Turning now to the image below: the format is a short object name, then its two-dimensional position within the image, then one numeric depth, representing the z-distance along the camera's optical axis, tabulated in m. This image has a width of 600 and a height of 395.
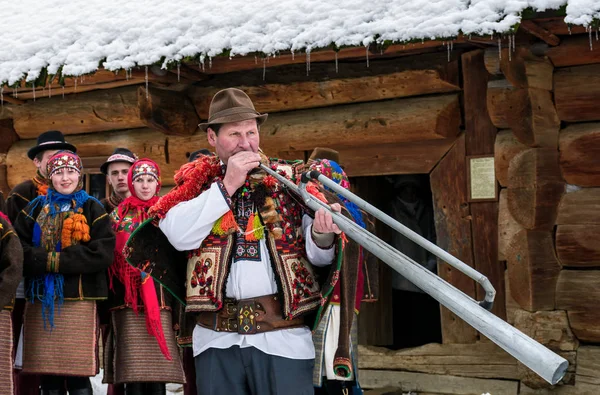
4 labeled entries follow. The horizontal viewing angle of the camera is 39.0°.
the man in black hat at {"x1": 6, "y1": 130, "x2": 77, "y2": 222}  4.99
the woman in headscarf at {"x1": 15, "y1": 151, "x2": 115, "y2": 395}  4.59
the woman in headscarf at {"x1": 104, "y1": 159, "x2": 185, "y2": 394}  4.94
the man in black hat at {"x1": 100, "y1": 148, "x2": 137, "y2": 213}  5.42
